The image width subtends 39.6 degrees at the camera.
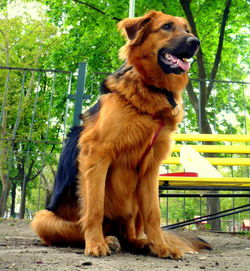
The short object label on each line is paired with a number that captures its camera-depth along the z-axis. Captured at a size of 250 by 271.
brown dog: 2.60
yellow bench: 4.86
